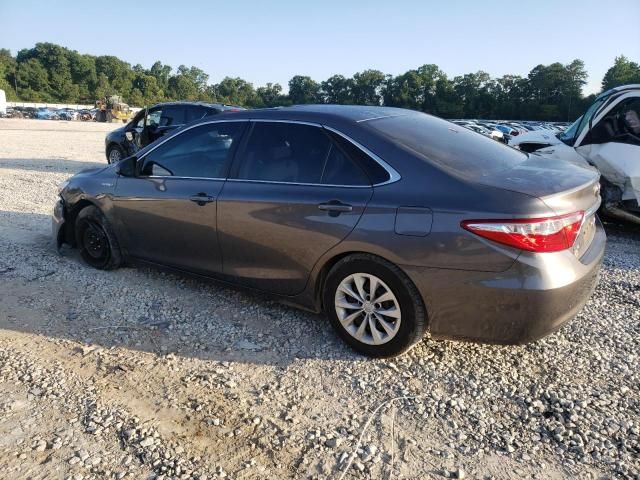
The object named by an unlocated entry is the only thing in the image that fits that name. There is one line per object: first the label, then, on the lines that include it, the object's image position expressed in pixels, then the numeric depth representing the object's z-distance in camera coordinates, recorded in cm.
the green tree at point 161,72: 13538
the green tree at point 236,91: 13350
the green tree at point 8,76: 9370
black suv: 1081
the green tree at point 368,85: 12321
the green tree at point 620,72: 8488
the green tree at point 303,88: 12750
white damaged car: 600
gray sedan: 276
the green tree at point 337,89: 12600
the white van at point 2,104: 6062
